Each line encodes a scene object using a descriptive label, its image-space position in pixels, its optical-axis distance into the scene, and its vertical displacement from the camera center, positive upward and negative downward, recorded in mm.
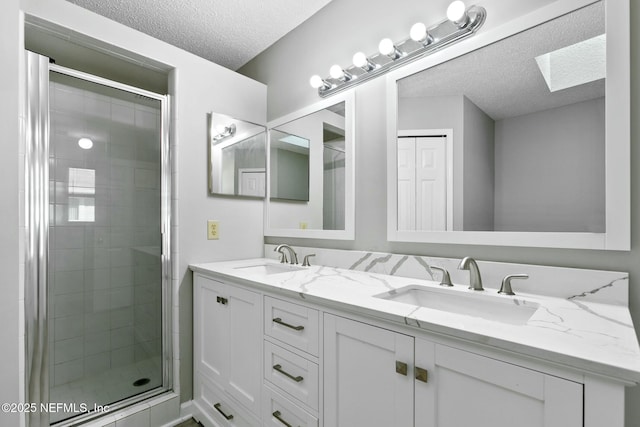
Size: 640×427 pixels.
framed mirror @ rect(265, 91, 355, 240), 1752 +264
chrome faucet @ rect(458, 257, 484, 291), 1158 -224
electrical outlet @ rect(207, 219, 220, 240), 1960 -107
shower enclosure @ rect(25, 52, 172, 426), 1411 -170
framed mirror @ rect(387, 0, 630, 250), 985 +295
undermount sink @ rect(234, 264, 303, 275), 1784 -337
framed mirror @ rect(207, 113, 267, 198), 1979 +392
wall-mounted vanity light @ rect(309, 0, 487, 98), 1248 +784
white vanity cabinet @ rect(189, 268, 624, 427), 647 -459
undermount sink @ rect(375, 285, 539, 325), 1031 -336
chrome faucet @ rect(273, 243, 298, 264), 1951 -264
